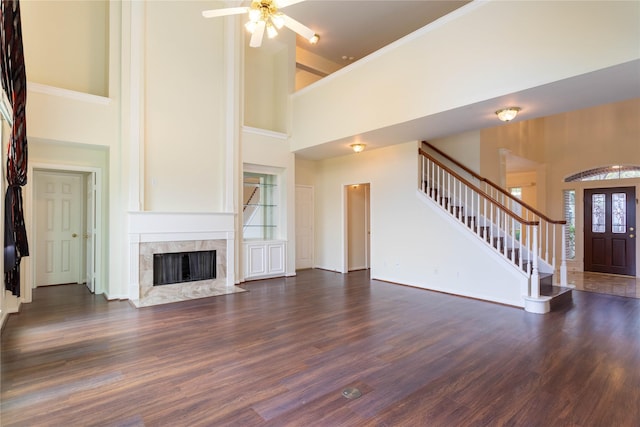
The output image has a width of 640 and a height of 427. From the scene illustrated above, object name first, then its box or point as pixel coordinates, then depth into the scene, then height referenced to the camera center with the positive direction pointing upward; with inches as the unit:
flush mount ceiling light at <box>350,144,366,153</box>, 246.7 +51.9
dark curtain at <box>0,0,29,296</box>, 117.8 +32.2
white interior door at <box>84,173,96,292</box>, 219.9 -11.3
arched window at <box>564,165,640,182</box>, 291.8 +38.8
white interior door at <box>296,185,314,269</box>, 318.3 -11.6
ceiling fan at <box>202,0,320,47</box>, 128.2 +81.0
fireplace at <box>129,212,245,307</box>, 206.1 -24.0
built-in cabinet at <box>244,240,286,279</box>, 264.2 -36.1
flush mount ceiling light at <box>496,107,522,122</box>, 169.9 +53.7
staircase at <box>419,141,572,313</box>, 185.0 -2.1
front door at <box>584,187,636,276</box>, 289.7 -14.2
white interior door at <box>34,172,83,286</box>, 232.8 -8.2
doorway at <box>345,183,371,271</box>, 314.8 -11.9
